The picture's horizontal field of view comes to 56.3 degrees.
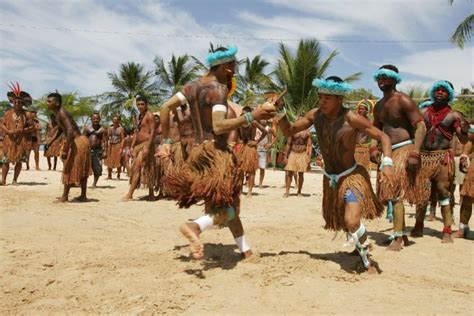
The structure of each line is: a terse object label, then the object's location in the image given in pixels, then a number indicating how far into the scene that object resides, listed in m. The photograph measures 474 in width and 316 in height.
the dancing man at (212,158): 3.50
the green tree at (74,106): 28.38
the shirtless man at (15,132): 9.30
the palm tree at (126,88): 32.81
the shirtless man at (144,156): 7.81
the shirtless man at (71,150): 6.85
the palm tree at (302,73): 21.61
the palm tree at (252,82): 23.86
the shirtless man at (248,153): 9.10
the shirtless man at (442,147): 5.14
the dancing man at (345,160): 3.61
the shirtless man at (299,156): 9.44
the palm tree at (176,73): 31.56
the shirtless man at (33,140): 9.62
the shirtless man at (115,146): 12.45
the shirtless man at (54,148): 13.70
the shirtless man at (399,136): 4.59
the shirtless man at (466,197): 5.27
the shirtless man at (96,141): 9.94
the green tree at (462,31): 15.48
